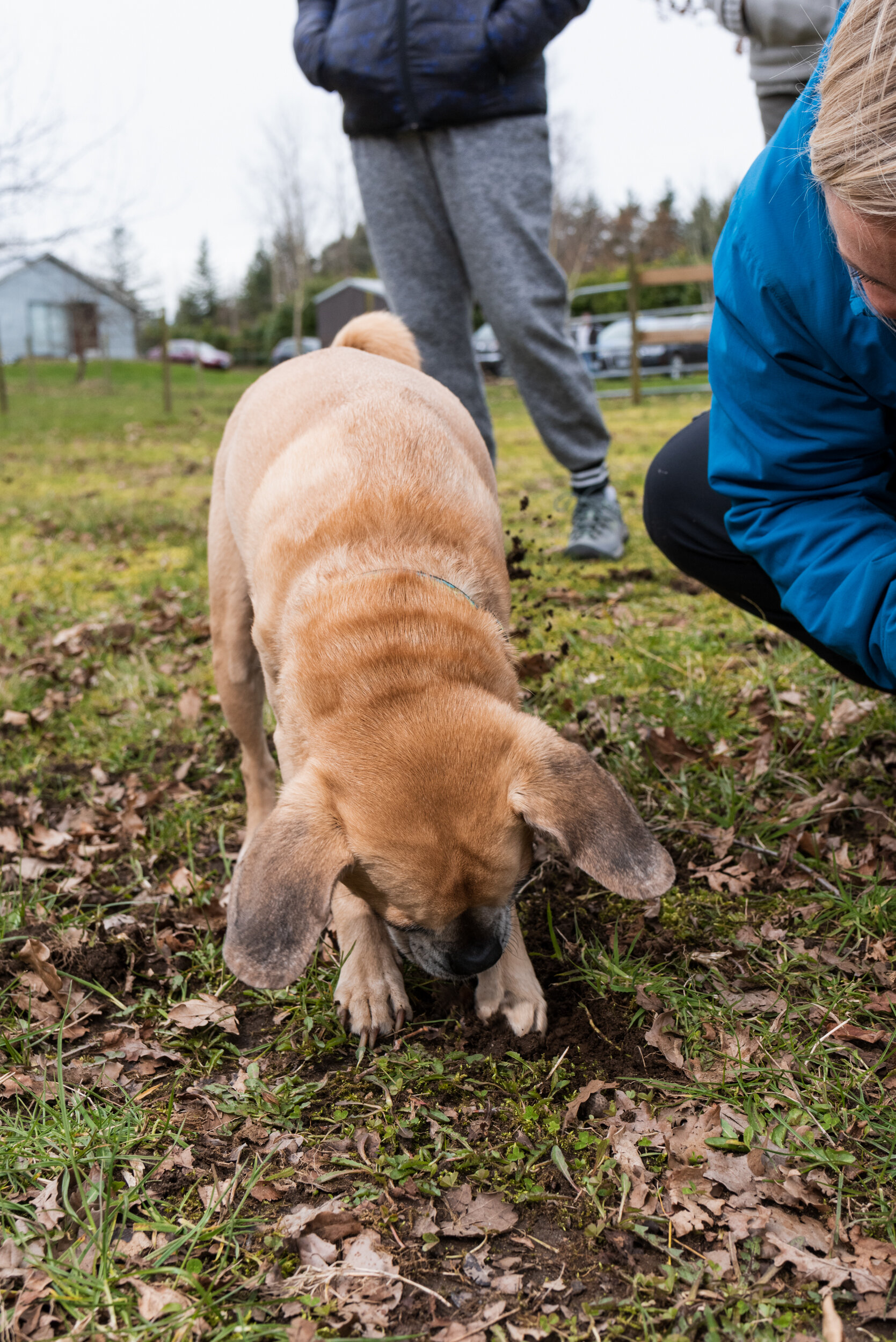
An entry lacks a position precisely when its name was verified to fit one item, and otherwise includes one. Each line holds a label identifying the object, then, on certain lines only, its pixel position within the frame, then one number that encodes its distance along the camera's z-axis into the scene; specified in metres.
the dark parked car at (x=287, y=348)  43.62
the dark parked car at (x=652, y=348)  27.06
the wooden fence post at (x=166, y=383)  23.36
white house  64.81
